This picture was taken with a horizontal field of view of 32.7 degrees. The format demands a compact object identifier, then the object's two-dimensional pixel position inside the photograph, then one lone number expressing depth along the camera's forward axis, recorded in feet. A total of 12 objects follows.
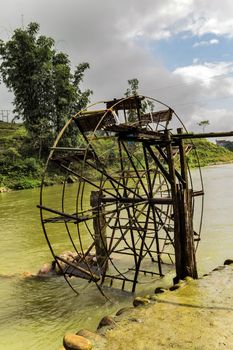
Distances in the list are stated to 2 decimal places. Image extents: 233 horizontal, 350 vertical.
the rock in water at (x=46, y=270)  38.12
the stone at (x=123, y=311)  22.96
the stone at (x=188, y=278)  27.79
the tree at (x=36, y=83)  146.92
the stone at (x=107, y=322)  21.19
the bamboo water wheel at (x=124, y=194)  28.30
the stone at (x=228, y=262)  31.45
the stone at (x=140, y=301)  24.08
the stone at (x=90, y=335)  19.56
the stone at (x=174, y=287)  26.21
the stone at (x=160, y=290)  26.32
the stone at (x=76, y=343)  18.56
